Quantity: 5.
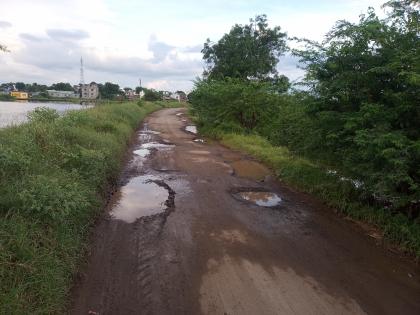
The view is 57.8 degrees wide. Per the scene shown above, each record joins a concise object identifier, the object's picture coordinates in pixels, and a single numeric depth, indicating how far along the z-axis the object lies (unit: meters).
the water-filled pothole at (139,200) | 7.04
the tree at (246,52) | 30.83
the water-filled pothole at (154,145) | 15.18
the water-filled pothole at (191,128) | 22.56
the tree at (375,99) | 5.95
